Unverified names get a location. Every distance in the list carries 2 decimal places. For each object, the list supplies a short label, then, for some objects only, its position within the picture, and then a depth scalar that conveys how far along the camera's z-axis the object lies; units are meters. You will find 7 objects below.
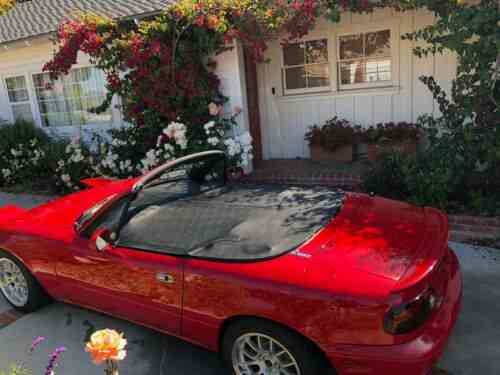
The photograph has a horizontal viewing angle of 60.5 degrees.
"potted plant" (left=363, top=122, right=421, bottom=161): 6.57
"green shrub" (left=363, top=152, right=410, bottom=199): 5.38
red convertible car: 2.12
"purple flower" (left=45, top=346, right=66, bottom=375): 1.68
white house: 6.79
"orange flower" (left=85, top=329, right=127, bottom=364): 1.55
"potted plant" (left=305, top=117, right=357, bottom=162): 7.09
